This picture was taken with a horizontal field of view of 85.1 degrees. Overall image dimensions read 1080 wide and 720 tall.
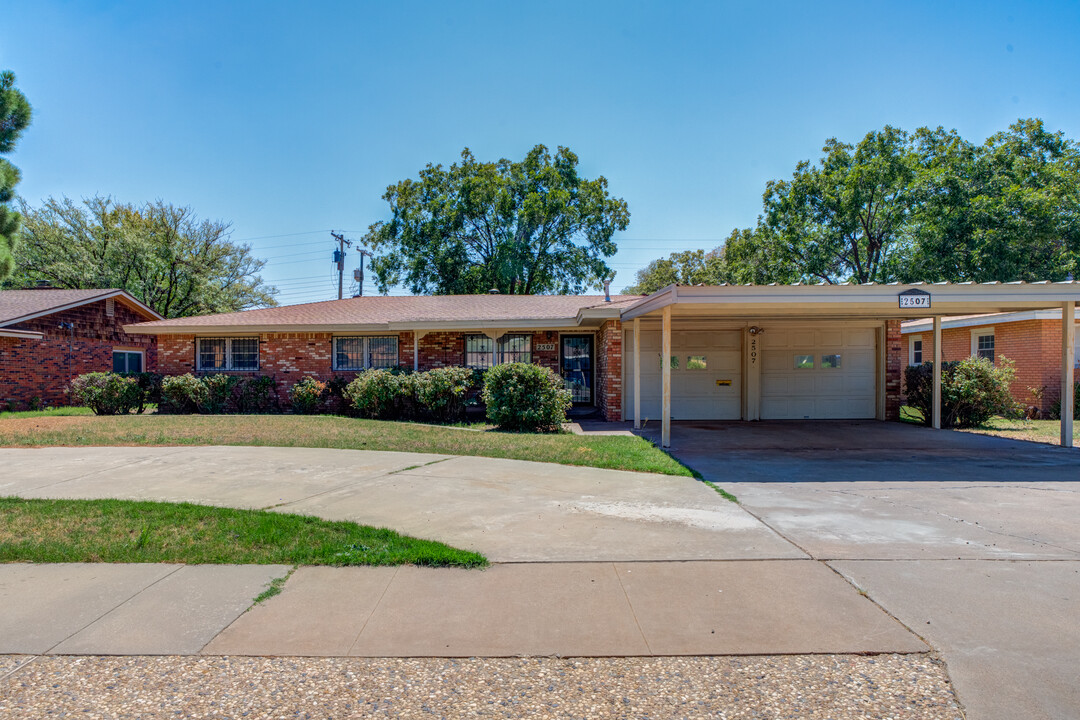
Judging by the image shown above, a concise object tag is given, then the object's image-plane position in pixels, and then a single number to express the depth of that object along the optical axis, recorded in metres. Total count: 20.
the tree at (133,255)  26.88
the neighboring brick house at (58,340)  16.97
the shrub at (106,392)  15.51
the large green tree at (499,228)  31.56
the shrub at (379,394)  14.08
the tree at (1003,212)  20.05
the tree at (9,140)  11.05
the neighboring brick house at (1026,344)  14.73
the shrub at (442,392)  13.73
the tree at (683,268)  35.81
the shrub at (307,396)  15.38
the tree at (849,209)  24.59
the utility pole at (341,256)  32.56
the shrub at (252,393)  15.98
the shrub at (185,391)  15.55
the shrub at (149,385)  16.17
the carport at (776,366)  13.85
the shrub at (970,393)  12.62
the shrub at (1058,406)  14.66
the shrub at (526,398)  11.89
